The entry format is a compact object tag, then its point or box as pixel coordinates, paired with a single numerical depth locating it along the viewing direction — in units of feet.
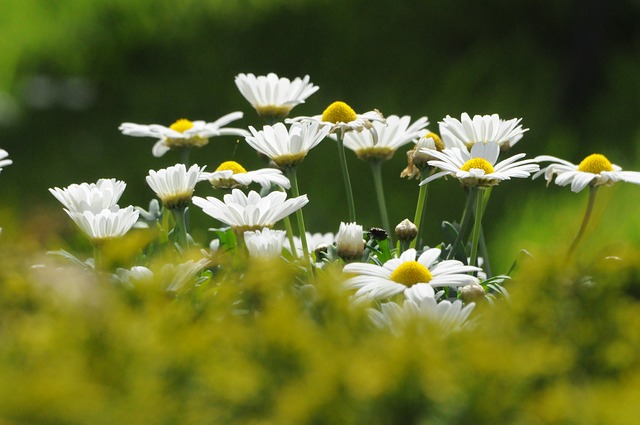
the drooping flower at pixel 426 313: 6.34
